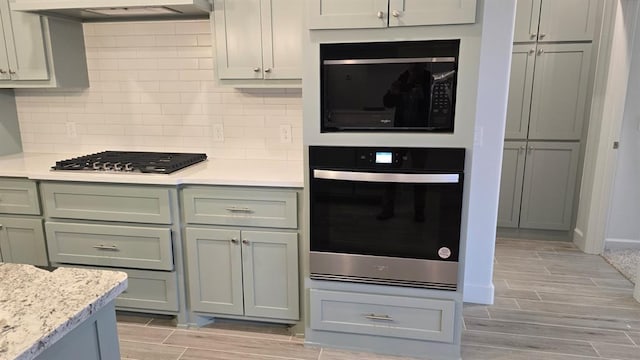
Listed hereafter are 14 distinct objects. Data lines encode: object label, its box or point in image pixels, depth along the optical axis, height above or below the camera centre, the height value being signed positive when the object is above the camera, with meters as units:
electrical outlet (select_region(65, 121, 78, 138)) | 3.08 -0.17
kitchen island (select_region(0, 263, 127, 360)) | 0.78 -0.41
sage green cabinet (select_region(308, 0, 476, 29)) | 1.84 +0.41
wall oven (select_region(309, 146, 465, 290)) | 2.00 -0.53
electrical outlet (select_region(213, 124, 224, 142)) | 2.92 -0.19
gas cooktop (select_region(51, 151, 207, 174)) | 2.41 -0.33
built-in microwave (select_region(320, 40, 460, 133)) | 1.93 +0.09
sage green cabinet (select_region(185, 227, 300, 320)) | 2.33 -0.92
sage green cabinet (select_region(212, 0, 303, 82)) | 2.42 +0.39
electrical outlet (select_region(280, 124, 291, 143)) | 2.84 -0.18
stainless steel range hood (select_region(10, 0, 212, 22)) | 2.35 +0.57
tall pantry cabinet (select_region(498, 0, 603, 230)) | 3.62 -0.05
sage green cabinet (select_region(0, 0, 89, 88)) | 2.64 +0.35
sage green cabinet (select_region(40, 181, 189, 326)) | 2.37 -0.73
